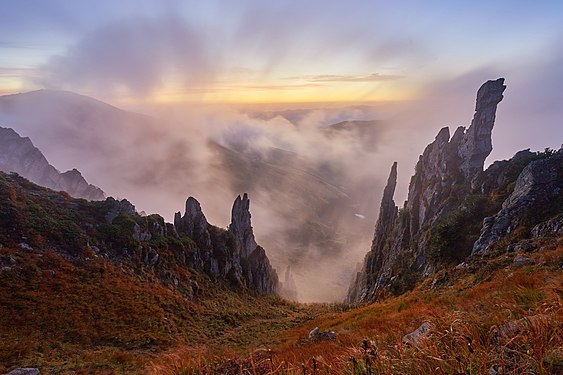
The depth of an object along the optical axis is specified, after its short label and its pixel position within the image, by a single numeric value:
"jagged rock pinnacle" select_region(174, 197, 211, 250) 66.38
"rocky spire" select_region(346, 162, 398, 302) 72.72
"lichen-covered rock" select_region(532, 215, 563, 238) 23.81
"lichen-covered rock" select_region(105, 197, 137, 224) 49.22
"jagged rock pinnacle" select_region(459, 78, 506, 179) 55.66
